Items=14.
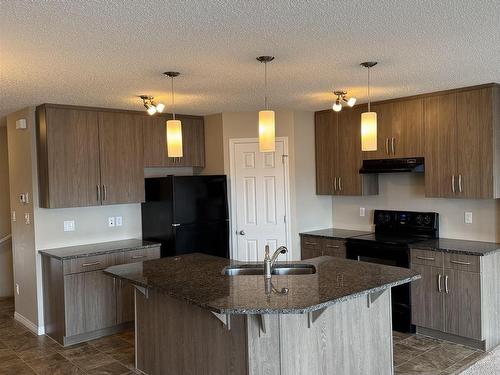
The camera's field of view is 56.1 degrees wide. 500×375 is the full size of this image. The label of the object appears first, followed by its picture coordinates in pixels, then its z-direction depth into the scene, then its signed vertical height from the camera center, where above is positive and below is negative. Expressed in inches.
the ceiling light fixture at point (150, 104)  165.6 +27.7
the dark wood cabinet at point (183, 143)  210.7 +17.0
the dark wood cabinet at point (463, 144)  164.6 +9.6
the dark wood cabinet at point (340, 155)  210.1 +8.5
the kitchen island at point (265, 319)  105.0 -35.9
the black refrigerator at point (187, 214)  199.5 -15.9
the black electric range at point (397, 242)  178.9 -27.4
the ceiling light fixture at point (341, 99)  167.2 +28.1
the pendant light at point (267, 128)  120.5 +12.3
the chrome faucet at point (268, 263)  125.0 -23.3
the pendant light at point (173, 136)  134.1 +12.2
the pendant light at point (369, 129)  127.5 +12.1
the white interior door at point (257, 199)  218.1 -10.7
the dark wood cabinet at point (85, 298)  175.0 -45.3
